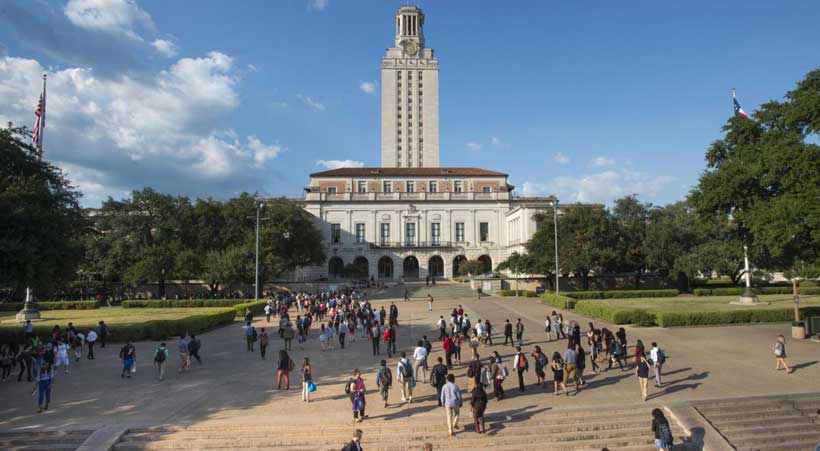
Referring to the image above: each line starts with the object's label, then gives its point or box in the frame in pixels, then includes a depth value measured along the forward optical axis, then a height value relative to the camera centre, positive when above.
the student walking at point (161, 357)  16.12 -2.80
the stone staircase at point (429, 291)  49.19 -2.02
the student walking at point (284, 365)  14.74 -2.82
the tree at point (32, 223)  20.12 +2.42
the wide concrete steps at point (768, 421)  12.02 -4.01
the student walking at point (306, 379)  13.57 -3.01
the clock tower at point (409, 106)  96.25 +34.06
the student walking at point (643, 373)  13.32 -2.87
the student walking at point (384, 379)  12.80 -2.87
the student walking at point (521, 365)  14.35 -2.82
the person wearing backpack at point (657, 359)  14.55 -2.70
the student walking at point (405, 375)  13.22 -2.83
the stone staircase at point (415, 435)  11.31 -3.96
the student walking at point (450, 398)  11.20 -2.97
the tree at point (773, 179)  20.16 +4.33
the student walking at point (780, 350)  16.06 -2.73
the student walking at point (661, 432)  10.05 -3.41
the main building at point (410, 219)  73.12 +8.32
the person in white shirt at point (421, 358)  15.16 -2.71
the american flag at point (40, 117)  28.80 +9.76
